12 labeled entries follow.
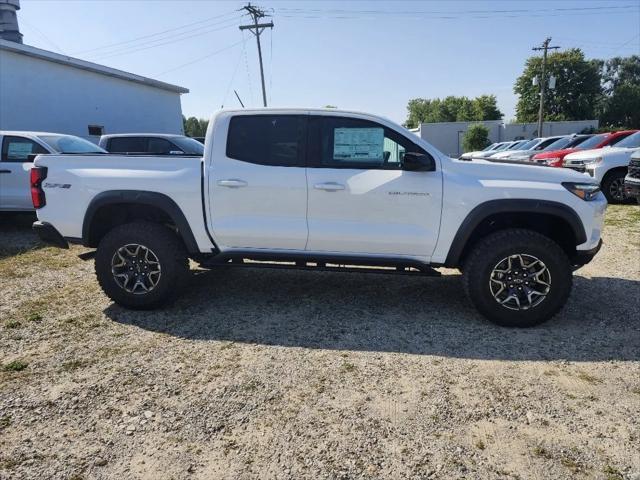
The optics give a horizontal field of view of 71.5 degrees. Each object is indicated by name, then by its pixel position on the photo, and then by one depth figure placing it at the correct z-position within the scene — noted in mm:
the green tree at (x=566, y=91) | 58594
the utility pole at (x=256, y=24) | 29562
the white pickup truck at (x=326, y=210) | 3861
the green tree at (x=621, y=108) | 60594
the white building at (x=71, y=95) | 14273
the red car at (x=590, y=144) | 11065
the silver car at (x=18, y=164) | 7855
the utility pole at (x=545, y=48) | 37781
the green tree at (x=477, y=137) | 39656
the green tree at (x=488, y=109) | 68438
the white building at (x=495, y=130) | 43781
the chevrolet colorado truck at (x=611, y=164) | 9914
